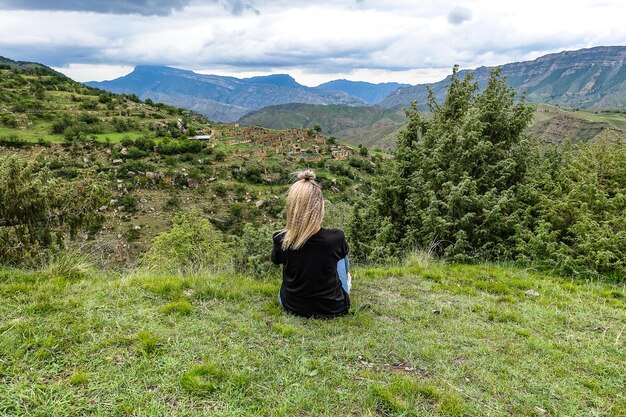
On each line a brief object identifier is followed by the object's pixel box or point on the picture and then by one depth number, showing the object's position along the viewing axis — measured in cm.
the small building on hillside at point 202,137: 6545
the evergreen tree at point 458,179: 918
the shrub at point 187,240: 2264
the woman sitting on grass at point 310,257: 468
